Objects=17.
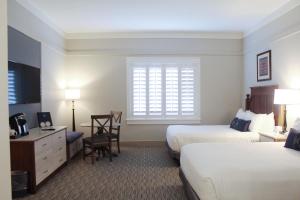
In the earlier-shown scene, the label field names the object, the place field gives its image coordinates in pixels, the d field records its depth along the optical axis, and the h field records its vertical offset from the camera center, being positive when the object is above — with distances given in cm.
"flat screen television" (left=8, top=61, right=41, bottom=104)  256 +25
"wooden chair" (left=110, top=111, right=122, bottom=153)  385 -56
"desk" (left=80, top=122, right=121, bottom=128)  362 -55
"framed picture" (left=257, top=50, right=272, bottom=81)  357 +67
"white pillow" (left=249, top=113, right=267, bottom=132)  323 -47
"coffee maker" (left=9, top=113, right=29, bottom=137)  248 -36
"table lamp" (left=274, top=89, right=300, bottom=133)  276 +2
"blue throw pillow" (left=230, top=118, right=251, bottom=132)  334 -53
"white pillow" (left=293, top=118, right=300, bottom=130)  246 -39
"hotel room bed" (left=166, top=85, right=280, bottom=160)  315 -66
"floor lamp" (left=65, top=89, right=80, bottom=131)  428 +9
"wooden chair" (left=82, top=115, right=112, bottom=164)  344 -81
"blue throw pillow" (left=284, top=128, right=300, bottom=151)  225 -56
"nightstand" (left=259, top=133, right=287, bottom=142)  275 -65
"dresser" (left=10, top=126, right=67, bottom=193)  237 -80
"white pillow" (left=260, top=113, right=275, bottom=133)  320 -49
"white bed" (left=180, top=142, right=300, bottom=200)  161 -75
